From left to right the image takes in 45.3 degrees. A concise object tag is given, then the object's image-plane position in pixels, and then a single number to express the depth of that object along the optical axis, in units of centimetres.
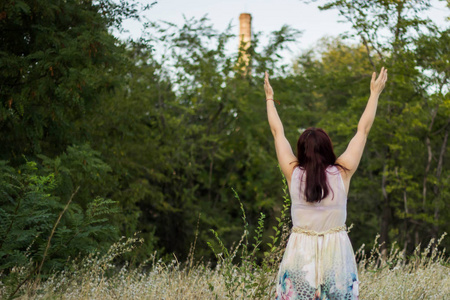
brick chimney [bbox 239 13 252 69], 3137
